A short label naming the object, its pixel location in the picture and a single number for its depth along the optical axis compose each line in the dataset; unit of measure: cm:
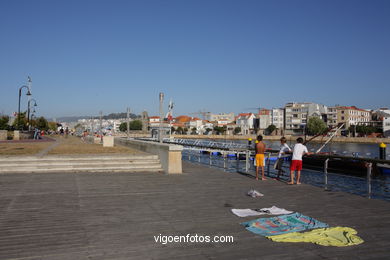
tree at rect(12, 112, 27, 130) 6985
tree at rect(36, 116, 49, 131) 10478
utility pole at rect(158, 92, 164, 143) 1909
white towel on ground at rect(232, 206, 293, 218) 752
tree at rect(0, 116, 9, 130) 5866
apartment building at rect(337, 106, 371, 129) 14350
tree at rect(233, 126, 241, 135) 19725
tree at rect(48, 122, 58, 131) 15345
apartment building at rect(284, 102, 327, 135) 15550
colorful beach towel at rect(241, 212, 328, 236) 625
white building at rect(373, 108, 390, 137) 13000
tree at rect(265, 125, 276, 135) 16688
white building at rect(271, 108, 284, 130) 17275
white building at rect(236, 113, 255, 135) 19592
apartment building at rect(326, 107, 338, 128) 14784
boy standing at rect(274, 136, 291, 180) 1370
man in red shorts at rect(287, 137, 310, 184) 1240
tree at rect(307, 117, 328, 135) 13250
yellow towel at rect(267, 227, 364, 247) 565
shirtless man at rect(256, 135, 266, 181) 1326
